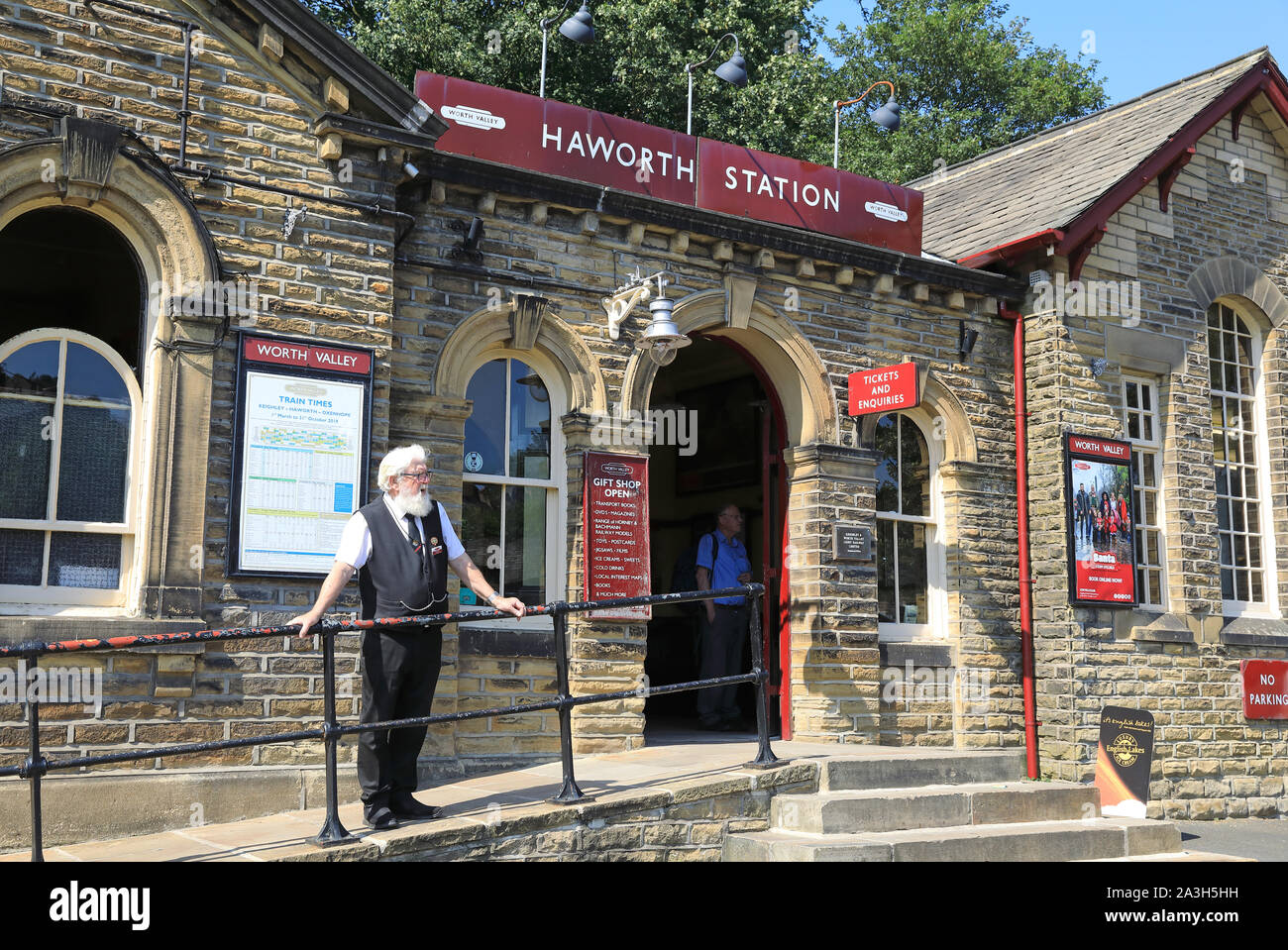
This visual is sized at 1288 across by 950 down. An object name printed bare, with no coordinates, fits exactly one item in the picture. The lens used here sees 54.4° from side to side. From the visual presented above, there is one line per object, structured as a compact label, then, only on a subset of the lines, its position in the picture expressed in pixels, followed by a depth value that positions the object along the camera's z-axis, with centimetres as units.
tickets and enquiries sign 964
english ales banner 867
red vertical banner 896
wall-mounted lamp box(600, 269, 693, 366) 895
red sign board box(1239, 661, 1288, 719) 1191
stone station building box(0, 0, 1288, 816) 702
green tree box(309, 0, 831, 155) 1872
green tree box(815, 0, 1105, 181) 2575
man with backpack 1047
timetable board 727
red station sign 905
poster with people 1107
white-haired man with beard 593
